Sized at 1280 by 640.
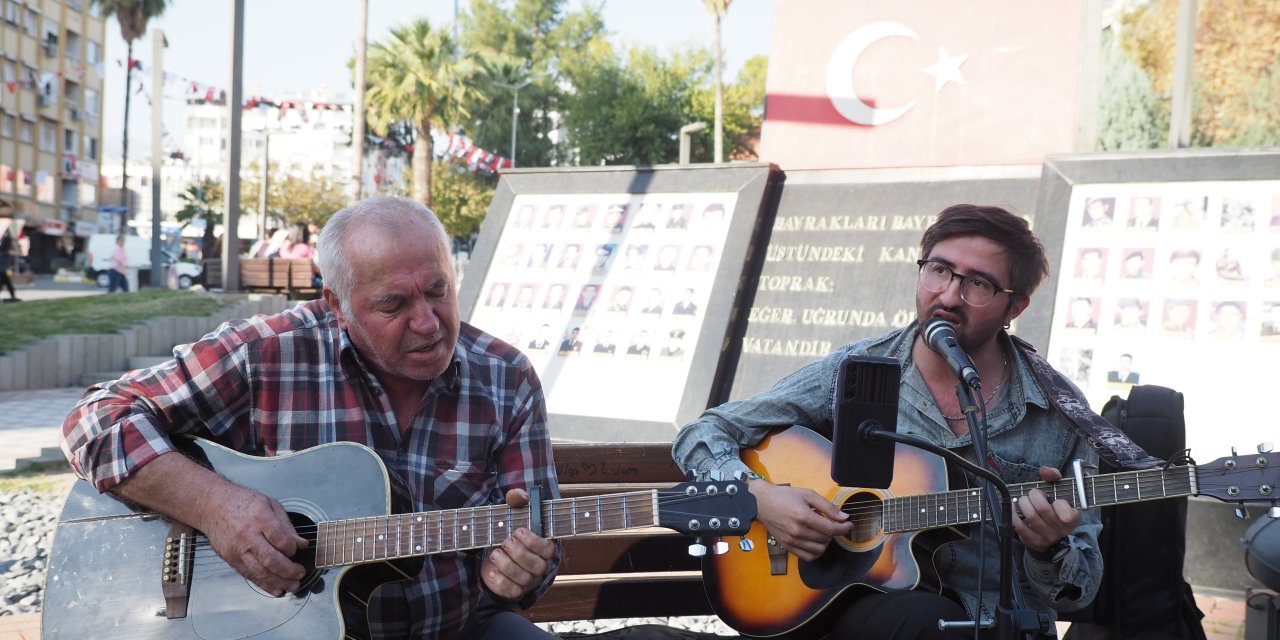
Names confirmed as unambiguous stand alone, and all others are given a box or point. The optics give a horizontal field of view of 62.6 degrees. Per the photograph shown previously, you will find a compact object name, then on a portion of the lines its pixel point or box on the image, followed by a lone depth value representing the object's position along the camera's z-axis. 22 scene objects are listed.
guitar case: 3.25
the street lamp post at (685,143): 17.98
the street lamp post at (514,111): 47.16
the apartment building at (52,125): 49.97
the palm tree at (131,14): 40.41
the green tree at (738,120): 48.59
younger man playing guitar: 2.78
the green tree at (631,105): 46.94
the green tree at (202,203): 53.34
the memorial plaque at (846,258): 5.62
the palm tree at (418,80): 32.34
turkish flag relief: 6.12
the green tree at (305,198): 44.88
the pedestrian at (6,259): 20.47
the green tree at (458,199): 45.84
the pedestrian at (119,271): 25.59
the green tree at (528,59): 54.00
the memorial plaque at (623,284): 5.77
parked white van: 33.50
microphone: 2.40
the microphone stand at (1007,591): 2.21
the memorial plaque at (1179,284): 4.56
